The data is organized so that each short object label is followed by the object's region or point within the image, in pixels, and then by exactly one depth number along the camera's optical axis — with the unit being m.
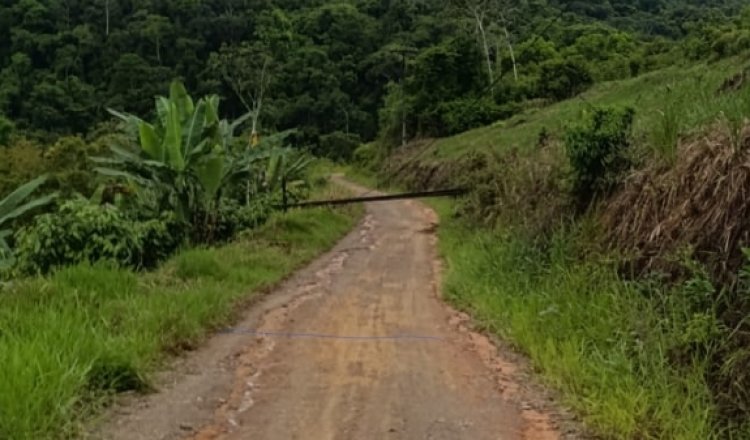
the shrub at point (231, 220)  14.44
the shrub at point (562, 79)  43.41
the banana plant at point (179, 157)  12.47
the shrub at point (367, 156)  51.56
